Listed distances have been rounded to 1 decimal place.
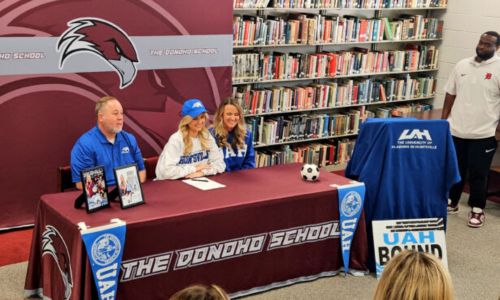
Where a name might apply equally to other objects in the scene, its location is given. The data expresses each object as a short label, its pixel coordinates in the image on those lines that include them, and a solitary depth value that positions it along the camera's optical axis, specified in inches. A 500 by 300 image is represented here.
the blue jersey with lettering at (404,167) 183.8
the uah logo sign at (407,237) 185.2
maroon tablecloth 148.2
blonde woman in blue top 197.6
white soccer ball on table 182.7
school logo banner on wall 196.1
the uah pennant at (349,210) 179.0
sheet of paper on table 173.5
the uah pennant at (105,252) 139.9
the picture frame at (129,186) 153.2
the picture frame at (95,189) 148.6
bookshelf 269.6
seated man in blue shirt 177.5
